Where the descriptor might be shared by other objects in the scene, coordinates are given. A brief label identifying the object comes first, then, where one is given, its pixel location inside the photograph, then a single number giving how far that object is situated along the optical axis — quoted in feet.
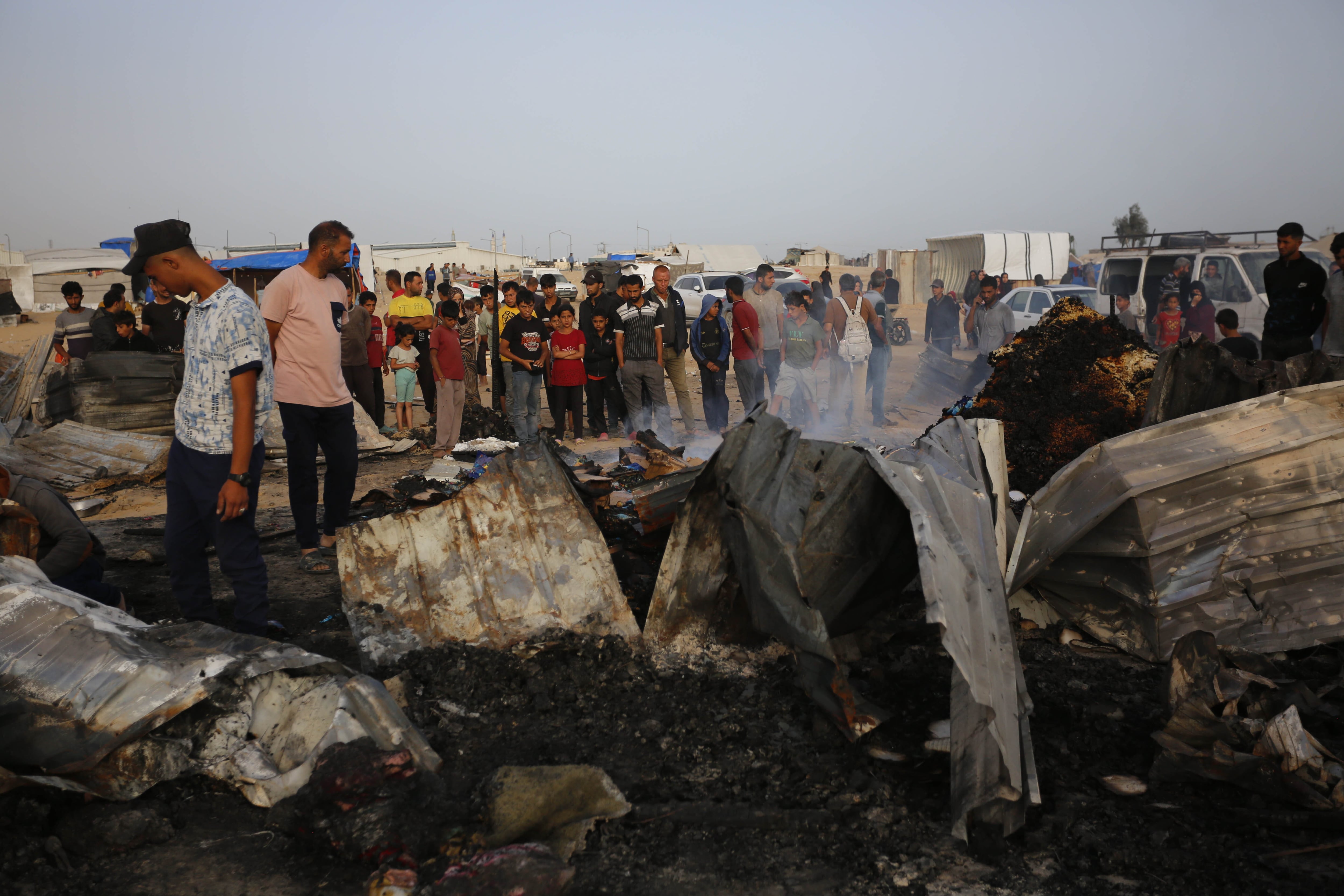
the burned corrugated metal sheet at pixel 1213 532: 11.69
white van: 37.76
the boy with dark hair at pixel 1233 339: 23.65
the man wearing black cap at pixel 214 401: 10.53
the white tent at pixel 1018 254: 85.15
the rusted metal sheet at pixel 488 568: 11.82
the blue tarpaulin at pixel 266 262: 78.02
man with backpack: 32.14
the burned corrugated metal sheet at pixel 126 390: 27.40
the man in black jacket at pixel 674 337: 31.04
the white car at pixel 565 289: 115.55
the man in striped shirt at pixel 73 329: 30.37
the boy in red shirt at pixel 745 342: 29.86
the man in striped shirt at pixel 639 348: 30.22
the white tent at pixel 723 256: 133.08
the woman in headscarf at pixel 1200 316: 34.86
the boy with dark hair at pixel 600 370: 30.89
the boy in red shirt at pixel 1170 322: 33.19
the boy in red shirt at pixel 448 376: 28.66
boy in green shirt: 30.40
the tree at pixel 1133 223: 187.11
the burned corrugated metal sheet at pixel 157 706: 8.25
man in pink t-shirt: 14.20
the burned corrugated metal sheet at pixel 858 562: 7.96
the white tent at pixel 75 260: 114.52
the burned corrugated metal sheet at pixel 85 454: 24.70
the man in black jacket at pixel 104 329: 28.68
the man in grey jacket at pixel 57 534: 11.78
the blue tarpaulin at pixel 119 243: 93.09
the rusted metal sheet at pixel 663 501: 13.47
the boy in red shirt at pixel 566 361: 29.45
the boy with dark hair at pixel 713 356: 30.53
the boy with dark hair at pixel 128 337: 28.96
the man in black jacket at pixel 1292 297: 20.80
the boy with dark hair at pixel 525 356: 28.40
